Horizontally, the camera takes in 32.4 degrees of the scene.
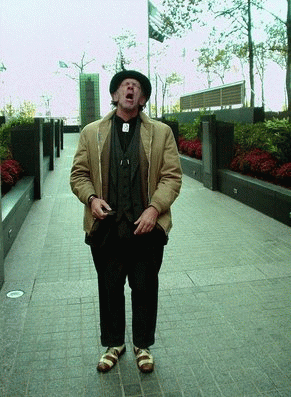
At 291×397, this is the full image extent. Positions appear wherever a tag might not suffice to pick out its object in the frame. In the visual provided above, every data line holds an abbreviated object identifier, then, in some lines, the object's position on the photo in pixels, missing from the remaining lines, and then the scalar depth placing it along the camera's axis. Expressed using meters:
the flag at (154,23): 27.91
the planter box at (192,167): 13.20
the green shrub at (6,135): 10.28
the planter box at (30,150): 10.26
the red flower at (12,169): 9.31
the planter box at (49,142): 15.97
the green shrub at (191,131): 17.12
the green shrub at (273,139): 9.23
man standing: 3.18
